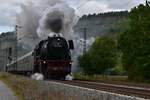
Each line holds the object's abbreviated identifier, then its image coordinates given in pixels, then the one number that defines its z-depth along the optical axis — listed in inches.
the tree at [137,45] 2475.4
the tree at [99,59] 3565.5
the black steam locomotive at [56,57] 1811.0
